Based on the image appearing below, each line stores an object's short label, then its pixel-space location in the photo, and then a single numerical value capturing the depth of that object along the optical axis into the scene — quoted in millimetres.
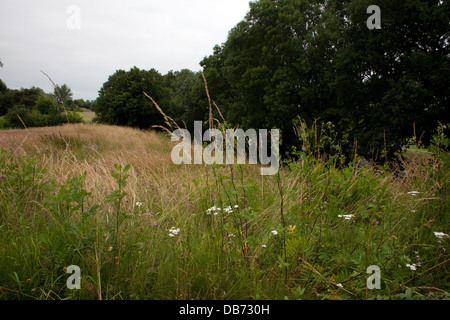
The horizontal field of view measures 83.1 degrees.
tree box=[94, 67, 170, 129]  28406
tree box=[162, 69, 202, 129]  28984
